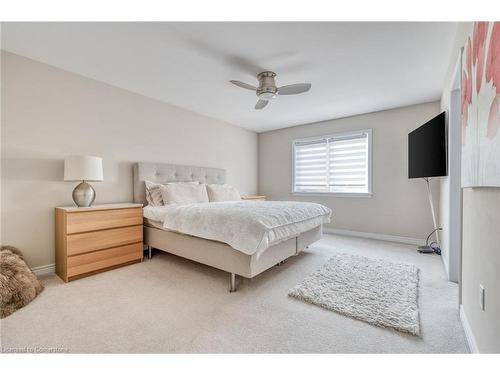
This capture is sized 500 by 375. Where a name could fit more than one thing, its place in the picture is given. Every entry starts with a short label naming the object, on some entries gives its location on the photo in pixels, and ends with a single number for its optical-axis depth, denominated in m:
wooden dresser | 2.24
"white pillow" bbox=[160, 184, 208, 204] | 3.12
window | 4.23
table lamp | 2.35
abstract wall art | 0.94
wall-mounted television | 2.44
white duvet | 1.93
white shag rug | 1.60
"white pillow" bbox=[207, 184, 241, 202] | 3.86
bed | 2.02
